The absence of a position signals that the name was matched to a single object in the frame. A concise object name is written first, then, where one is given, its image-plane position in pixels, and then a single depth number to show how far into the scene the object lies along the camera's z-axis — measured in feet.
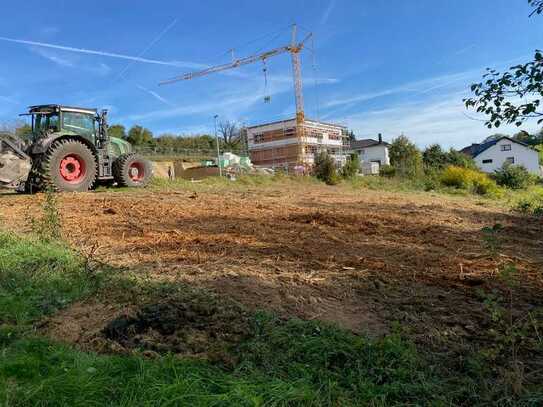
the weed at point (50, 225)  18.49
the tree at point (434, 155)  154.47
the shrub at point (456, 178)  80.74
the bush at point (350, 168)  91.04
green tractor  34.30
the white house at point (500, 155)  189.88
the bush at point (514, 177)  90.94
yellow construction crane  219.41
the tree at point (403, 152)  148.62
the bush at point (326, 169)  84.94
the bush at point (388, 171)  107.10
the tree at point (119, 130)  179.77
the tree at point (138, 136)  189.16
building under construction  220.43
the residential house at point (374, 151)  242.78
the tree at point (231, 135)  275.10
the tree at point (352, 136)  317.18
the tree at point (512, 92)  10.09
